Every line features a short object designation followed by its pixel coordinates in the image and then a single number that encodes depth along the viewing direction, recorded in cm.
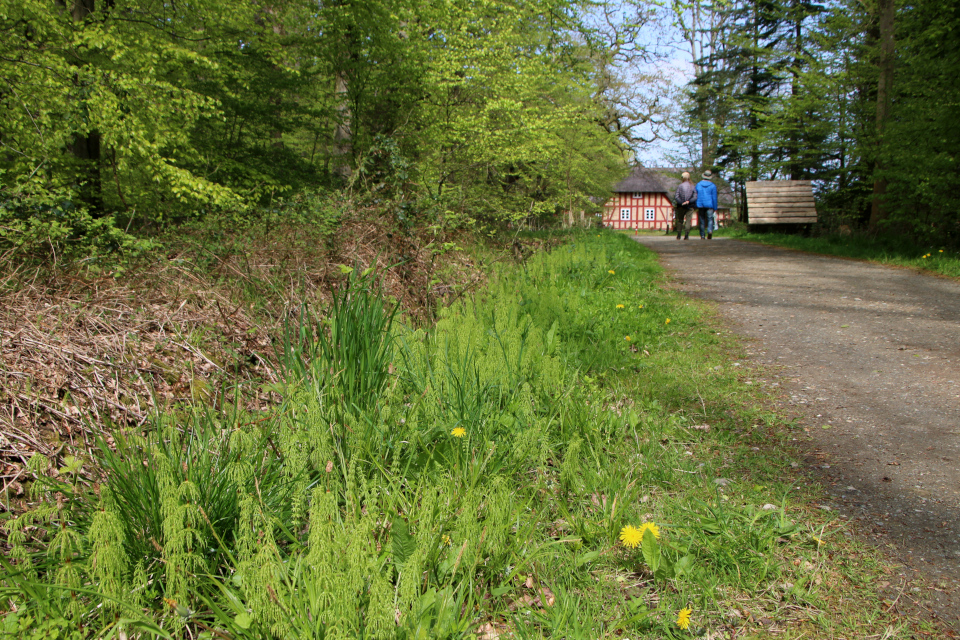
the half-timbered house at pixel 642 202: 6244
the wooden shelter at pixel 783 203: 1702
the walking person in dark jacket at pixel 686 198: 1720
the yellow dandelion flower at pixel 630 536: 204
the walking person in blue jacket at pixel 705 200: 1634
